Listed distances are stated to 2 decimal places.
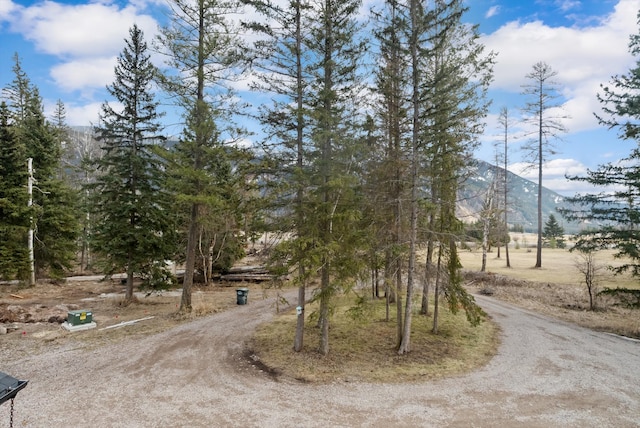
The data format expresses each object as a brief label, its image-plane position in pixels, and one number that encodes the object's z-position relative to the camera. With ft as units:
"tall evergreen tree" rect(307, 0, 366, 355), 33.50
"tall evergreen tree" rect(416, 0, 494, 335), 34.63
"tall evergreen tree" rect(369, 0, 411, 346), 35.86
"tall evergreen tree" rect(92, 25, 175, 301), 56.65
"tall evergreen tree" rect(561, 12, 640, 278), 45.88
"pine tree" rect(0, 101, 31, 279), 66.80
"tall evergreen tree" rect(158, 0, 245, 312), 47.39
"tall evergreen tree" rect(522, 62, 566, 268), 92.38
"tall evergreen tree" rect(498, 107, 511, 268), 100.58
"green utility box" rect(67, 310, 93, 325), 45.35
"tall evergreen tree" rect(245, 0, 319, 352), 35.42
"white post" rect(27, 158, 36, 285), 69.41
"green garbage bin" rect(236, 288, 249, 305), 65.46
